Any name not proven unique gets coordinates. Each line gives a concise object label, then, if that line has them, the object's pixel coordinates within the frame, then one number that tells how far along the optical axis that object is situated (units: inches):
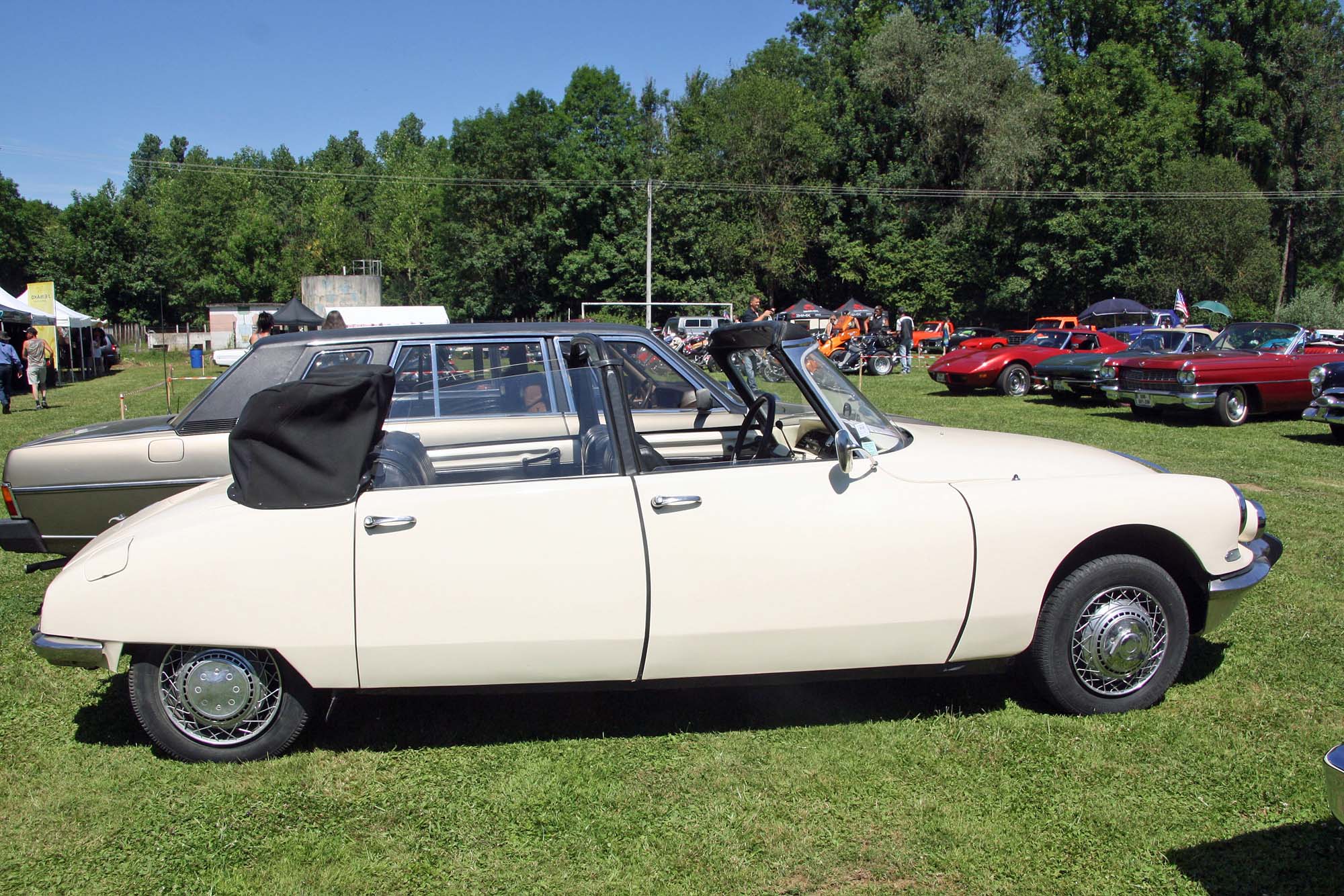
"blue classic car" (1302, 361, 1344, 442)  477.7
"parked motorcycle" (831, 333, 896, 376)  1016.2
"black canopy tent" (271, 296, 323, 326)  1179.3
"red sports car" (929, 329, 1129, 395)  781.9
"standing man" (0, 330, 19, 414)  722.8
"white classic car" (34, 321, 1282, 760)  138.6
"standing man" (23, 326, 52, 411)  775.7
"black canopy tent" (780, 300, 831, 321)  1515.7
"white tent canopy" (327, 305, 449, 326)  823.7
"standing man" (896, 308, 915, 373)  1101.1
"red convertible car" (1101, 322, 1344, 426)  556.4
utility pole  1622.8
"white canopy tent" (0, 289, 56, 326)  942.4
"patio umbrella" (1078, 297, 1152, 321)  1448.1
